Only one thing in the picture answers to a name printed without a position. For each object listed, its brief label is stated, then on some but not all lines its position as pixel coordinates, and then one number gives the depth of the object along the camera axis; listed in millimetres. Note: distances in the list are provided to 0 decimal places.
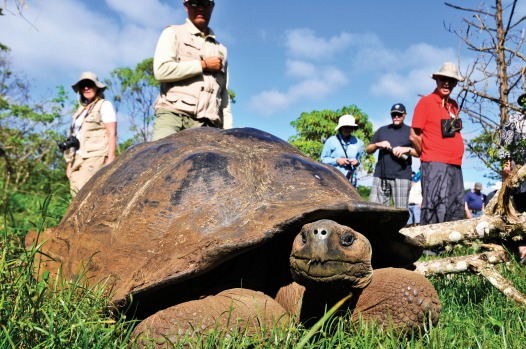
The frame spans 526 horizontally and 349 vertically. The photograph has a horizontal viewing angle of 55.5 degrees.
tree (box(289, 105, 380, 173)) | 20797
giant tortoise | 2016
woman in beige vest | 5586
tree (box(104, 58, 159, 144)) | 20375
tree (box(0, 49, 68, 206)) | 14641
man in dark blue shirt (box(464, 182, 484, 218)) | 14336
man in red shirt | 5293
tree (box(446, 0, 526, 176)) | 3877
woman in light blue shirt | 6344
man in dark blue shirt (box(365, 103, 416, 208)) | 6141
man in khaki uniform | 4637
